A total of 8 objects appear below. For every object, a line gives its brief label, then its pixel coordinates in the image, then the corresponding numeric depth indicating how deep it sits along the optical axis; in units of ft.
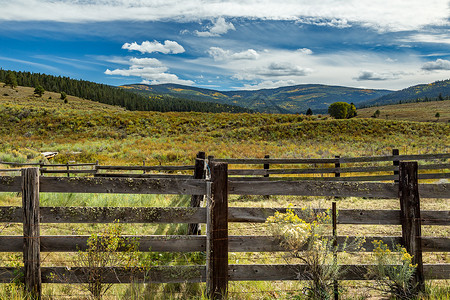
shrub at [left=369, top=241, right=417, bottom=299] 12.73
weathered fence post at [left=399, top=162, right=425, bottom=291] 13.24
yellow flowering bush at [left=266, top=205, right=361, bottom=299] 11.82
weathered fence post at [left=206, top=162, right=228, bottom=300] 12.58
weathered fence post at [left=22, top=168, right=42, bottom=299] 12.16
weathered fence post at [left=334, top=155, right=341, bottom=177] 39.83
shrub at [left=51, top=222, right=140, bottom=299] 12.26
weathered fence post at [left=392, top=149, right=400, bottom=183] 39.39
